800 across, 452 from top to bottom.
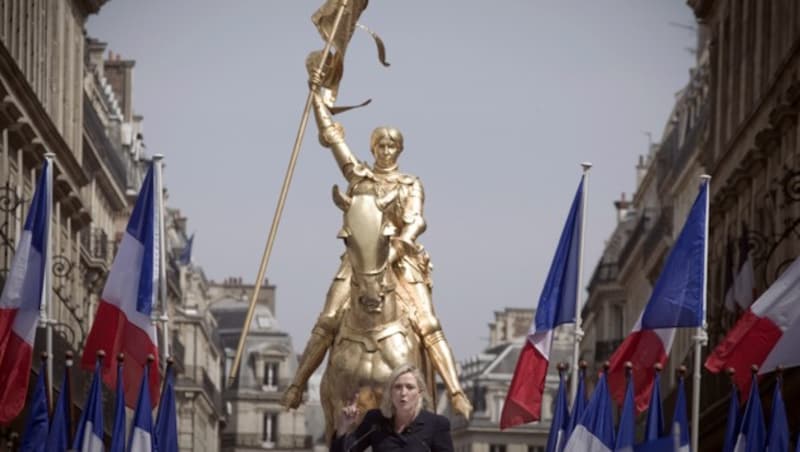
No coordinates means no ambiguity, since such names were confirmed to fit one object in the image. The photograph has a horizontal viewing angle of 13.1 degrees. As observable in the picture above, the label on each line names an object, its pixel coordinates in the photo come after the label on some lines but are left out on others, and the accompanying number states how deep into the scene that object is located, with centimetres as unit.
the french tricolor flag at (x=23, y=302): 3650
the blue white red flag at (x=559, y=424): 3539
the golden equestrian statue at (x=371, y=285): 3416
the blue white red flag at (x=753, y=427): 3416
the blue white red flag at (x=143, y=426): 3412
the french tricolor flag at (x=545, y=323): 3628
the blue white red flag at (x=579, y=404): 3478
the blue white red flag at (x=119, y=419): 3422
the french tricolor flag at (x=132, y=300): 3616
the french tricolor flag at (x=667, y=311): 3562
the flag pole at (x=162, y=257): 3597
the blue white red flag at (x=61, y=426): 3481
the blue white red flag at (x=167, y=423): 3456
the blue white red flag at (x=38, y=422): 3553
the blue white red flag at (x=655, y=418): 3422
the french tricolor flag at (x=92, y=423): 3456
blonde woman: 2342
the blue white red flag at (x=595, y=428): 3434
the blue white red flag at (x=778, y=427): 3406
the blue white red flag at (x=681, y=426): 3394
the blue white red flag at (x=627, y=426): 3394
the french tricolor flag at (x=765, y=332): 3397
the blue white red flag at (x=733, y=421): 3459
